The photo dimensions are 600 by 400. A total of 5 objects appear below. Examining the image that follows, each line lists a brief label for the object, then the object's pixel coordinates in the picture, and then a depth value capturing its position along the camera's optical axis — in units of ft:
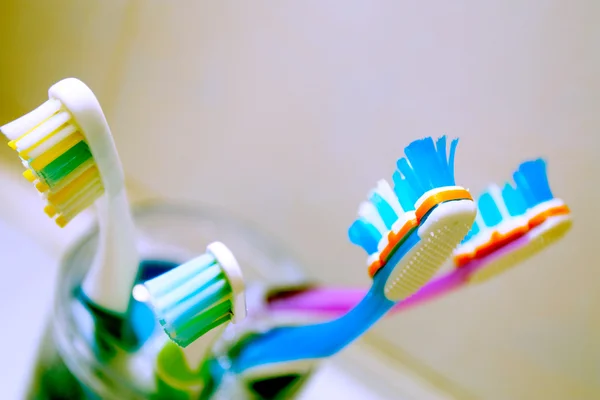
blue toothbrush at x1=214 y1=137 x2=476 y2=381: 0.73
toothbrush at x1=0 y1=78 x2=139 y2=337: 0.73
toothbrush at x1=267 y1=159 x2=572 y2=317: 0.82
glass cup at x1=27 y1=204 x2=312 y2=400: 0.85
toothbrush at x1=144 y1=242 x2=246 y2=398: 0.74
